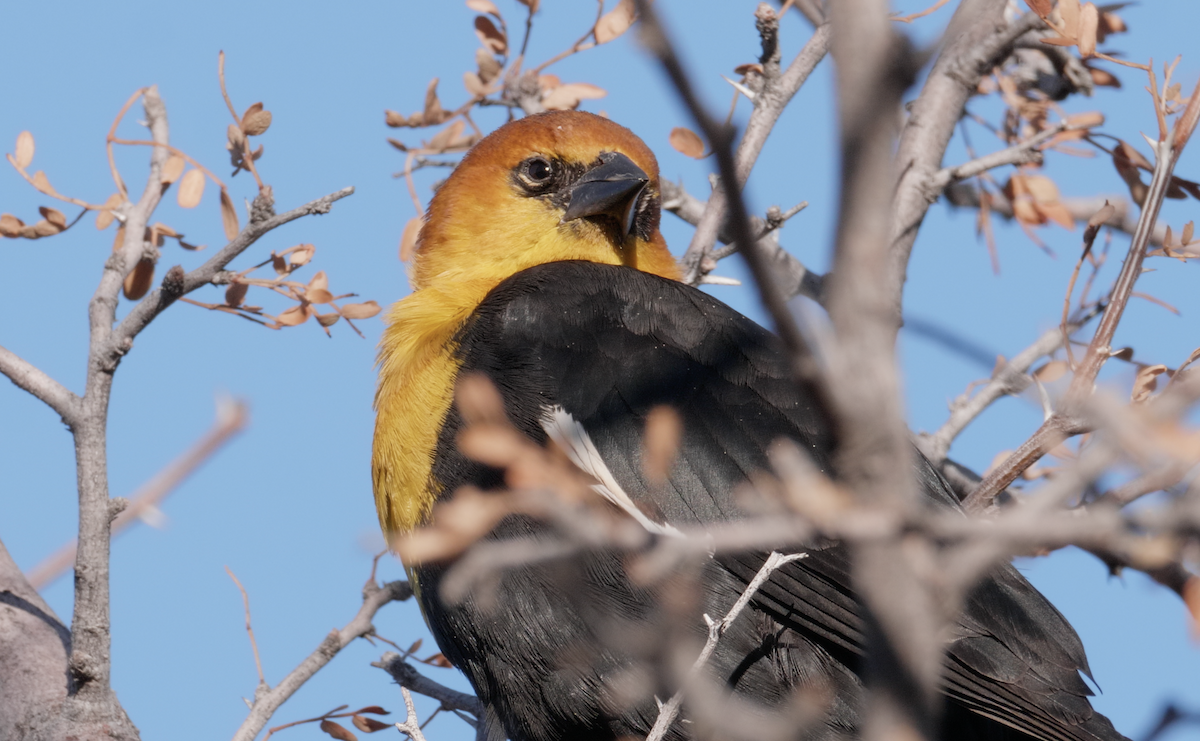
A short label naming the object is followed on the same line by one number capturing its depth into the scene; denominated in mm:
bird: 5969
